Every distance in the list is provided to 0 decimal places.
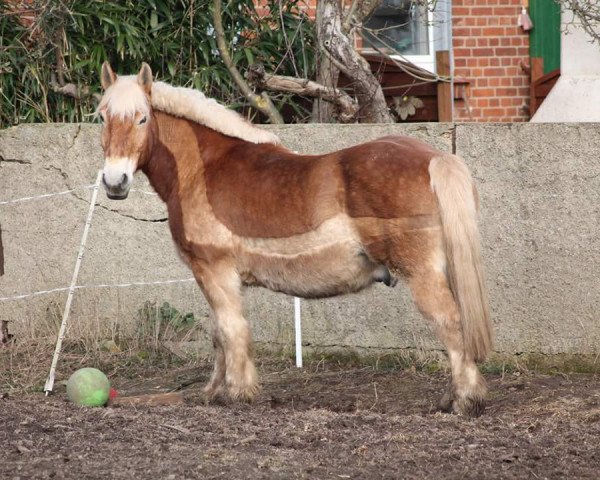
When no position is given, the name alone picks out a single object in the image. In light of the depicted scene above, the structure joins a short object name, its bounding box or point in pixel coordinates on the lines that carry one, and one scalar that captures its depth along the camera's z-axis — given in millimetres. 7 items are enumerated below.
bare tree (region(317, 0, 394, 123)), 16969
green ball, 12172
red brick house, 23187
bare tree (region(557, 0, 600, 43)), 16703
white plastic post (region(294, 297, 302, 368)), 15336
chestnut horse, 11109
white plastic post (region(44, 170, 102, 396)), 13741
